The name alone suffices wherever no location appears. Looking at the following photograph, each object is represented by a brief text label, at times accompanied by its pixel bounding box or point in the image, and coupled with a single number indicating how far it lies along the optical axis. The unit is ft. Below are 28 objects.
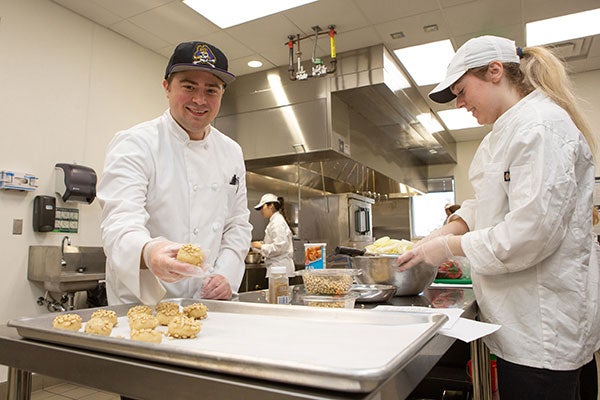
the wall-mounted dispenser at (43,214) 10.82
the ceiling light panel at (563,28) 12.85
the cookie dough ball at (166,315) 3.11
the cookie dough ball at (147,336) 2.48
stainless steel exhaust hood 14.52
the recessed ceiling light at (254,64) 15.55
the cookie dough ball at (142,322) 2.80
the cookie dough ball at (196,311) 3.27
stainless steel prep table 1.70
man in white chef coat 3.89
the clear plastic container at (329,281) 3.98
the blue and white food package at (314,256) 9.47
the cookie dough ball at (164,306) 3.26
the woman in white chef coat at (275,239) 15.65
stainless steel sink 10.30
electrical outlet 10.52
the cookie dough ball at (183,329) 2.72
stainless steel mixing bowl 4.99
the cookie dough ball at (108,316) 2.99
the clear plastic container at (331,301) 3.77
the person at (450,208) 18.37
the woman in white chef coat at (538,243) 3.51
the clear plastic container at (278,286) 4.19
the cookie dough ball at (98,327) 2.63
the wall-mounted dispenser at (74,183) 11.19
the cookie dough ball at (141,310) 3.13
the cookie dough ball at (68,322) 2.71
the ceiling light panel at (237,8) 11.76
